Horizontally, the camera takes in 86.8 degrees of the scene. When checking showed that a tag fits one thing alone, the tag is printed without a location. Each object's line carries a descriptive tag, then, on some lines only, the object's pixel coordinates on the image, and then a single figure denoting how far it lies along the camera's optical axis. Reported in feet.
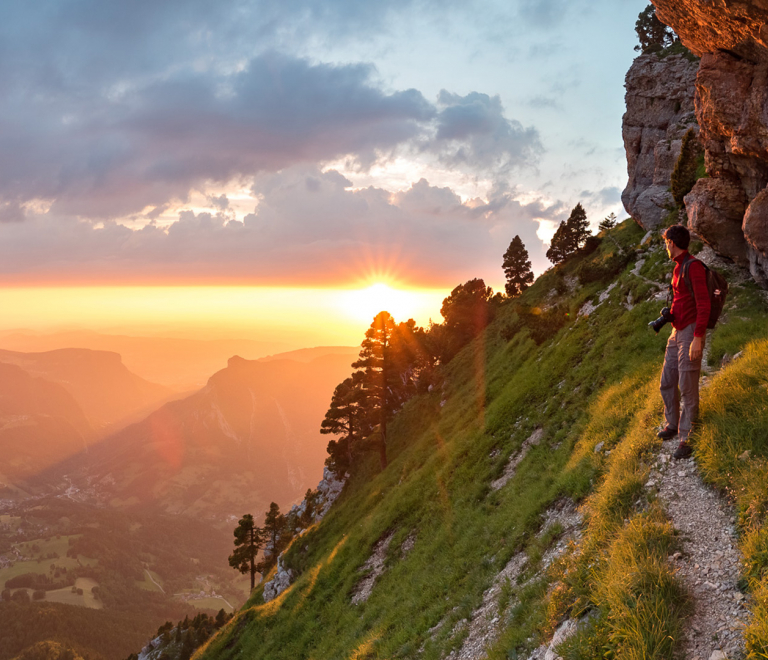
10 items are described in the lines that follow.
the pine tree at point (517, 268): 252.21
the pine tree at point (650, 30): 179.32
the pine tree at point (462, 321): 195.62
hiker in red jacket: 26.76
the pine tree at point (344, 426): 167.73
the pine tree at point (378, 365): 142.20
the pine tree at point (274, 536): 210.38
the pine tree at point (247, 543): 203.92
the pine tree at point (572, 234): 187.42
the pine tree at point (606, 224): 185.26
